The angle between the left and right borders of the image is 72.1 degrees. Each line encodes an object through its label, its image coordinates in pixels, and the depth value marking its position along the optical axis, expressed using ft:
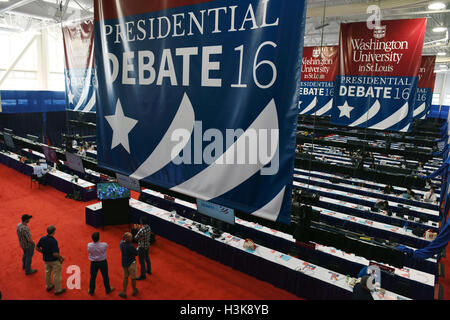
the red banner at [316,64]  39.34
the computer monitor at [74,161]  29.25
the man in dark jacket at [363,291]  19.04
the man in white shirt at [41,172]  47.63
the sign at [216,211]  16.44
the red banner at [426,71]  58.03
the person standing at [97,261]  21.60
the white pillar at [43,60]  84.94
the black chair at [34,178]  48.14
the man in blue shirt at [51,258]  21.71
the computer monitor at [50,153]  37.34
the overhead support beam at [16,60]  72.73
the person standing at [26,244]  23.67
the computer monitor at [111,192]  35.50
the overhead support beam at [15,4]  46.22
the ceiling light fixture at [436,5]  26.94
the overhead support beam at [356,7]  28.40
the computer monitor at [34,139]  52.06
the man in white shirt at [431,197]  42.11
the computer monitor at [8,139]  52.30
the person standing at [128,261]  22.30
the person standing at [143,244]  24.66
